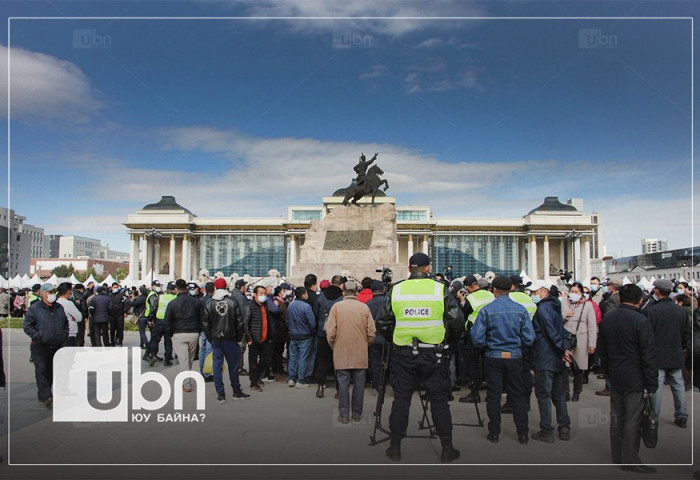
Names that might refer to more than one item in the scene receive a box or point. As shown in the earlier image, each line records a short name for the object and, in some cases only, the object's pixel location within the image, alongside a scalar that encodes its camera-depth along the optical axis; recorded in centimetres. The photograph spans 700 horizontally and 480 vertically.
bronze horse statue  2009
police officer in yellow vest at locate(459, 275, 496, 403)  791
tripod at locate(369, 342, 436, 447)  583
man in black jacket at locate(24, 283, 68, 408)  782
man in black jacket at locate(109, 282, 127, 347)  1510
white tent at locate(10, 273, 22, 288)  3472
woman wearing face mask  773
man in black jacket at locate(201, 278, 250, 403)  814
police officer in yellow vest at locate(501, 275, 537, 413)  630
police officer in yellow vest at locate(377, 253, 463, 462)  538
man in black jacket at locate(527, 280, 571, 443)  640
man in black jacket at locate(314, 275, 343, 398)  891
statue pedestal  1788
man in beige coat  707
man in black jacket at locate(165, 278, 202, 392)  914
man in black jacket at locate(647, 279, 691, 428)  696
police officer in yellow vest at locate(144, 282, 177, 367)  1177
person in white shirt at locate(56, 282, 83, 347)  852
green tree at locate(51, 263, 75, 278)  9100
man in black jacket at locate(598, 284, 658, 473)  530
